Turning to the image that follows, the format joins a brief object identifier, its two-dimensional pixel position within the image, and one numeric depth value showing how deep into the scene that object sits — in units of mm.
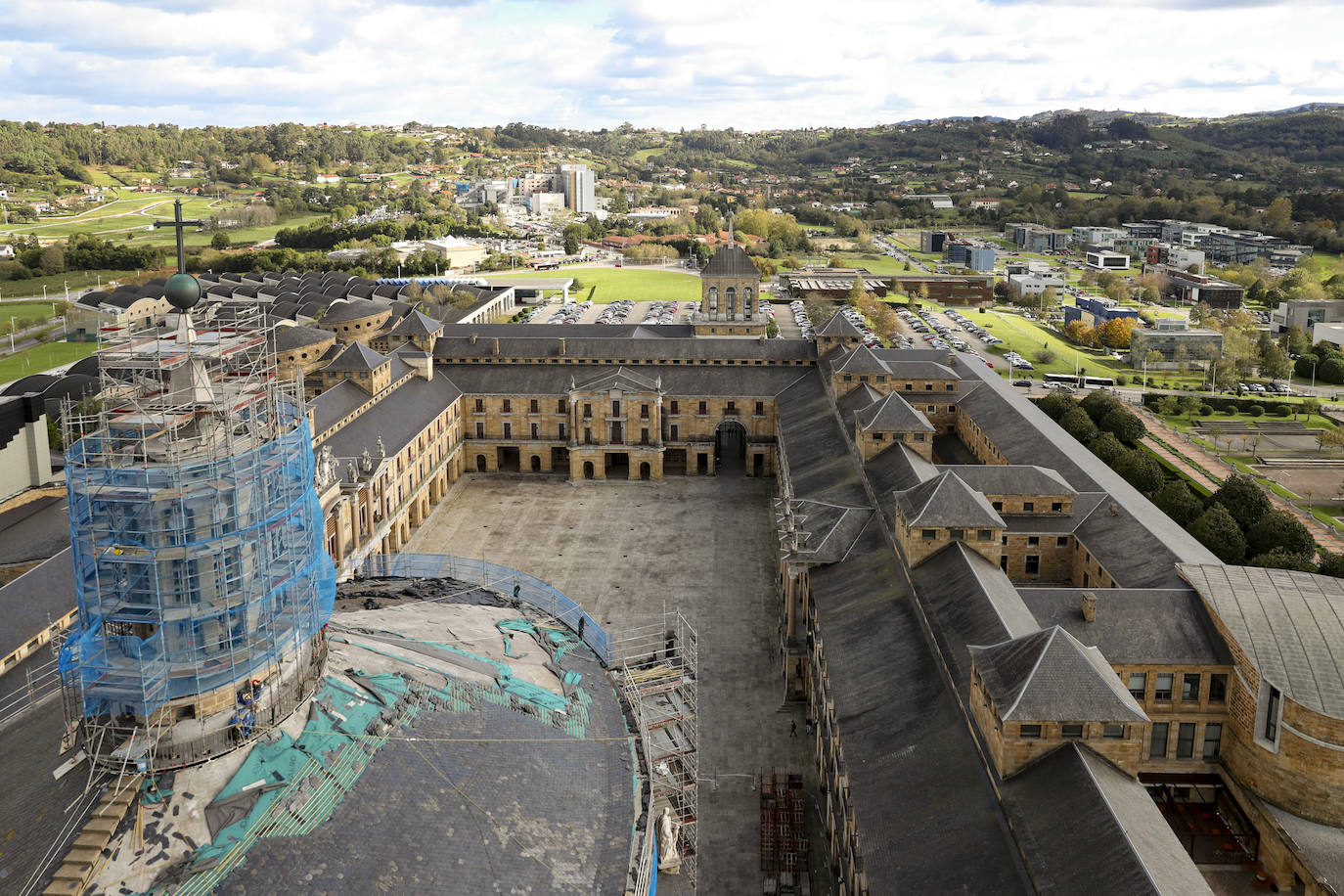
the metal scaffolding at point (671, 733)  35613
